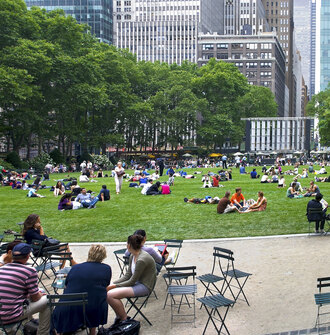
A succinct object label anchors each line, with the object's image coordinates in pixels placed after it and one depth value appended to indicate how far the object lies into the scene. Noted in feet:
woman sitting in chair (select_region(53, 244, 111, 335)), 19.98
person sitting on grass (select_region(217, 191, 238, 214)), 57.16
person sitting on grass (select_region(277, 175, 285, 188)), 87.55
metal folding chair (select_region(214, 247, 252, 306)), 26.55
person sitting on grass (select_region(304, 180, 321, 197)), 70.28
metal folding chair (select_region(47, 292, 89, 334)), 19.40
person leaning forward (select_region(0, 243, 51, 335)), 20.01
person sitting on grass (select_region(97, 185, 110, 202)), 71.77
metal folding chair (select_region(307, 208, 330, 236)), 44.46
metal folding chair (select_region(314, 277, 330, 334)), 21.33
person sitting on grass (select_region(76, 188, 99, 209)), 64.43
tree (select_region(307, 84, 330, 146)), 195.93
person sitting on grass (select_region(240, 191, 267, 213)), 59.16
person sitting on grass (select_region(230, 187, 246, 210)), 59.47
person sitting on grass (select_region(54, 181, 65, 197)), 80.53
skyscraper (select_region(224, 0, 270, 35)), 513.86
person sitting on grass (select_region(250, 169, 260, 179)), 114.42
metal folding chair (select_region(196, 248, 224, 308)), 25.80
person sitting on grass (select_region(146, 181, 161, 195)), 79.71
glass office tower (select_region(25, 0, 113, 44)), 367.45
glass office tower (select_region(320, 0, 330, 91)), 459.73
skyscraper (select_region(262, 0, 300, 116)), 569.23
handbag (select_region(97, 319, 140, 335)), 20.82
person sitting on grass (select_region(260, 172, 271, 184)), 99.45
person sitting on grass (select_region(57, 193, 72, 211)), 63.05
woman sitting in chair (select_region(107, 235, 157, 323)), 22.86
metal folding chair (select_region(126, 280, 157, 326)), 24.49
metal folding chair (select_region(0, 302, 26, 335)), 19.97
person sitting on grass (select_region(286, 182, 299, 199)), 71.46
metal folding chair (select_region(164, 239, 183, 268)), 32.90
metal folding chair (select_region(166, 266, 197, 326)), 23.85
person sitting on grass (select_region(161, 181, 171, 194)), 80.48
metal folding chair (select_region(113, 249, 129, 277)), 29.55
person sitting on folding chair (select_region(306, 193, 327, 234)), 44.70
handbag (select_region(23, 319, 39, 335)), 20.98
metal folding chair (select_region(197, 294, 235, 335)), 21.19
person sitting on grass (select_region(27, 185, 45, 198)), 79.54
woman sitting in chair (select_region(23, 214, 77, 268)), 33.09
